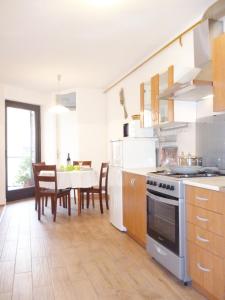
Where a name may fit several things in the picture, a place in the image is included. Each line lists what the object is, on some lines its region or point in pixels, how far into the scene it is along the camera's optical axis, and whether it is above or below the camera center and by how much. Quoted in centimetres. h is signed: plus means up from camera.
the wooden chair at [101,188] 475 -64
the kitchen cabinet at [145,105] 359 +64
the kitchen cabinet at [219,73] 218 +64
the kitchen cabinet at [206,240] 176 -62
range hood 244 +77
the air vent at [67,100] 649 +128
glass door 606 +16
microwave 375 +30
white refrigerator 362 -11
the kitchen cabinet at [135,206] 295 -63
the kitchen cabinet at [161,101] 310 +60
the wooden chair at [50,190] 433 -61
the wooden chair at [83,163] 561 -22
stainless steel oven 217 -63
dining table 444 -45
